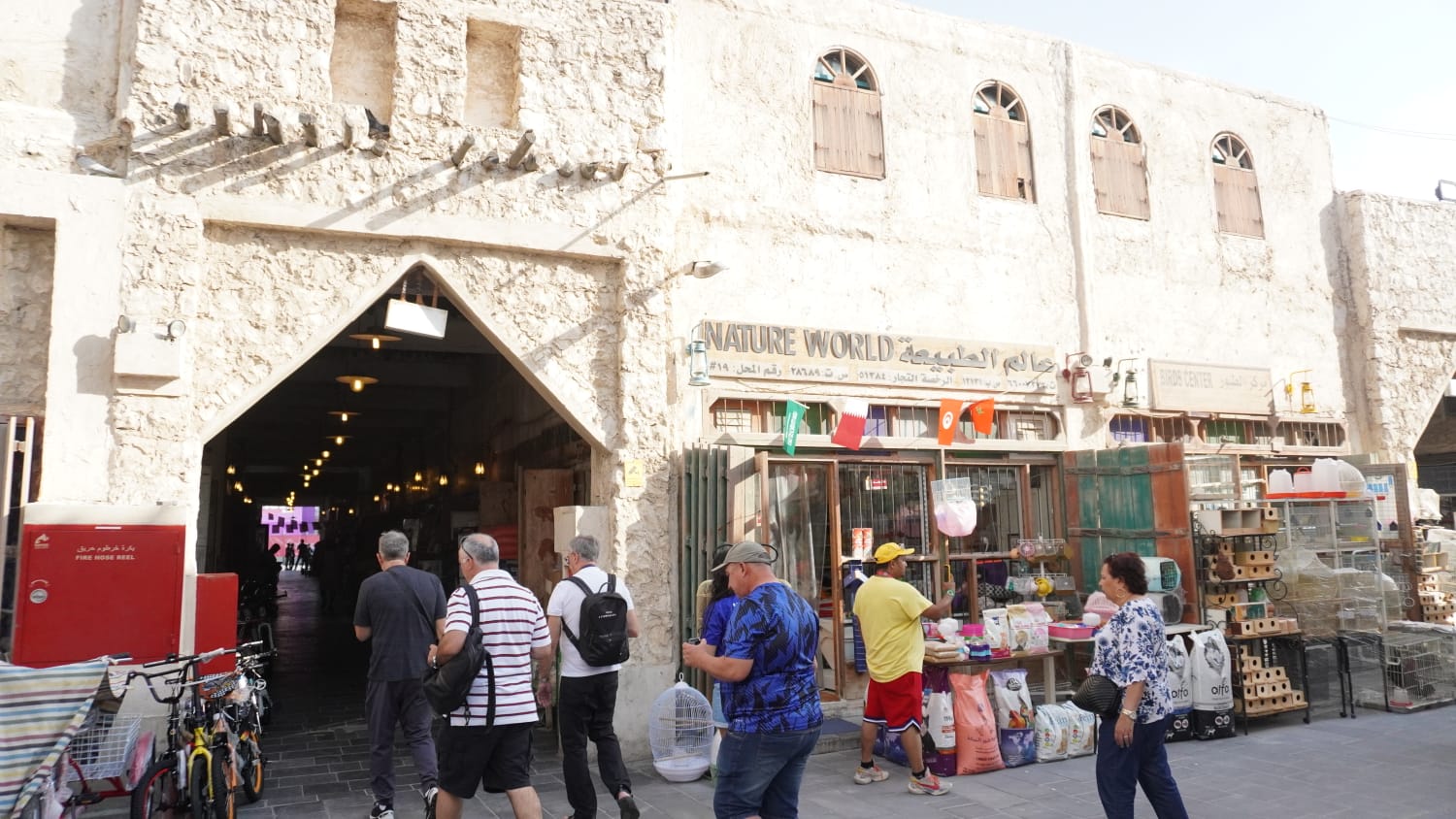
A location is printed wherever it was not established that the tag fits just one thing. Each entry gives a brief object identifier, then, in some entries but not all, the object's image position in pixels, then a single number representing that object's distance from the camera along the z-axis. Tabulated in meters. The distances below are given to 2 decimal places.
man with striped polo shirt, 4.86
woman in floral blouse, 5.02
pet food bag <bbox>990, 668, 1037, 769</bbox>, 7.53
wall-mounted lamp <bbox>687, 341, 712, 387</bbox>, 8.60
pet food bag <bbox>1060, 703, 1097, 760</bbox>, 7.78
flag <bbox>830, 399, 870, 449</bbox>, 8.85
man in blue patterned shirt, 4.14
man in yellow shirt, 6.82
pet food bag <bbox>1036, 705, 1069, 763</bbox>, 7.65
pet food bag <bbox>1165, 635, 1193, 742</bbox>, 8.19
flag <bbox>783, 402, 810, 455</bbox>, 8.57
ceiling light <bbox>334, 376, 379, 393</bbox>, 12.25
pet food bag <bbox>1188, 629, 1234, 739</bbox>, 8.28
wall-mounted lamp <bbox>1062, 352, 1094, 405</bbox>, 10.53
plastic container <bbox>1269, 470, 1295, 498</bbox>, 10.91
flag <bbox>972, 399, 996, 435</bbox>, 9.62
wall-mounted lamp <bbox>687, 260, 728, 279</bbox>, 8.75
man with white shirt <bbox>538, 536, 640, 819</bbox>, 5.80
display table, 7.80
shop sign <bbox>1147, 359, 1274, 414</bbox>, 11.16
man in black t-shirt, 6.15
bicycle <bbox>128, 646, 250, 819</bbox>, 5.52
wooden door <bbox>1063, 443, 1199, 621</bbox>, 9.09
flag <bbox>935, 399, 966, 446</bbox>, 9.46
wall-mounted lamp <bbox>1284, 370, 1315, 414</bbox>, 11.98
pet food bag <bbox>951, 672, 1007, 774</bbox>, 7.29
